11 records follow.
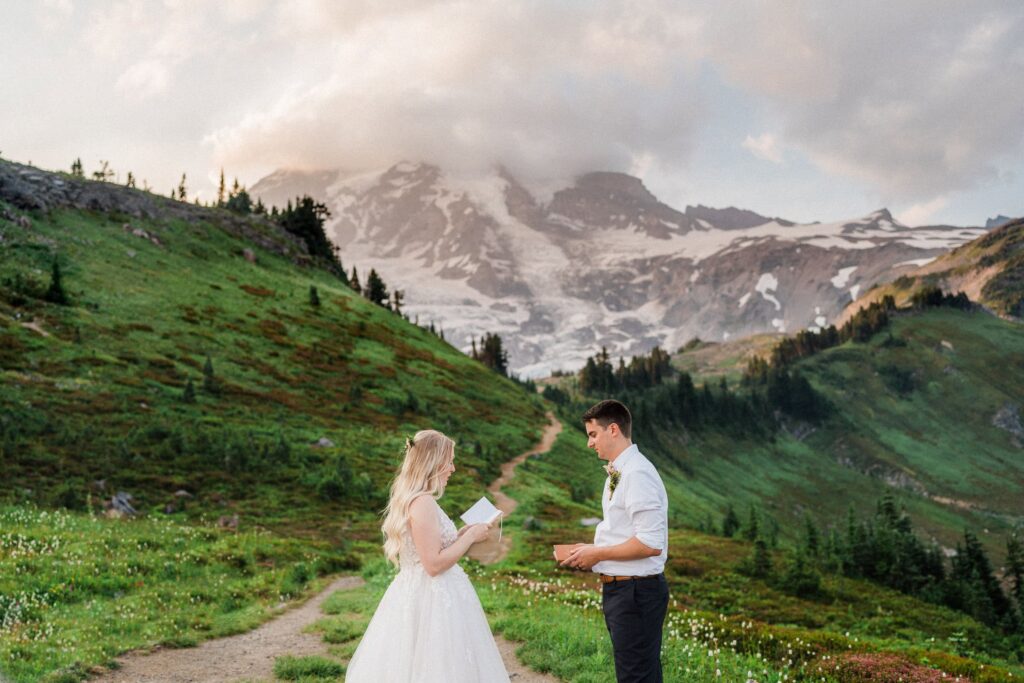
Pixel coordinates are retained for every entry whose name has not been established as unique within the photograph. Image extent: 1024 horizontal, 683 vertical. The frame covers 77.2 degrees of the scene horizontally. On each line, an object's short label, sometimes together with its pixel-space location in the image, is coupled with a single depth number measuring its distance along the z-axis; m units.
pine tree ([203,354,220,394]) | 46.41
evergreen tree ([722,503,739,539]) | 64.81
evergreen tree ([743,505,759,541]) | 52.37
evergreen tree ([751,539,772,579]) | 35.34
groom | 6.56
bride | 7.02
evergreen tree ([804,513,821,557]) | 52.00
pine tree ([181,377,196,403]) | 42.31
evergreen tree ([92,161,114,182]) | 101.80
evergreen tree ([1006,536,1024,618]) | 48.66
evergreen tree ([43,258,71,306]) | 53.31
